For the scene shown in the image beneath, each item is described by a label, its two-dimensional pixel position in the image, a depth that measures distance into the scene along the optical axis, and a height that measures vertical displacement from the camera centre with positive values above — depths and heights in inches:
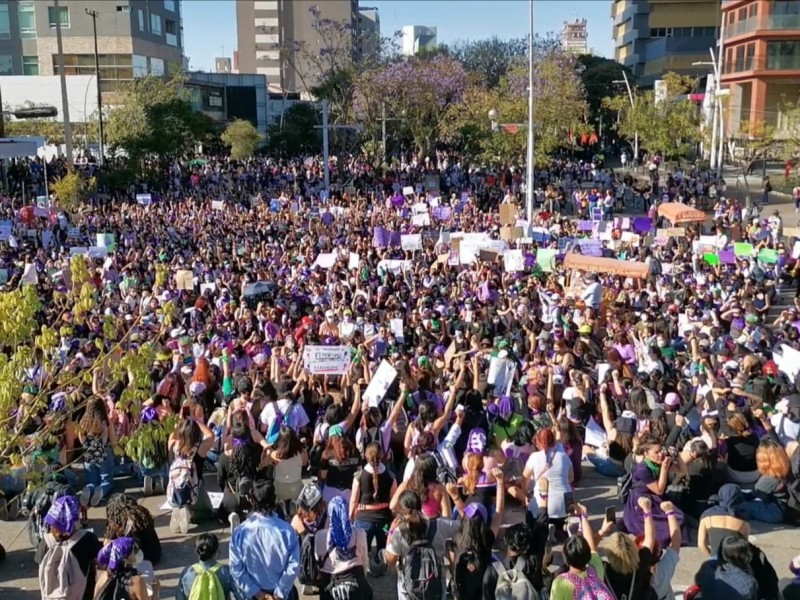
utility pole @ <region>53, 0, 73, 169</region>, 1334.9 +70.5
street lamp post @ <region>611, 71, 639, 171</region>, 1815.2 +3.1
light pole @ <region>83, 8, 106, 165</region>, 1540.7 +60.2
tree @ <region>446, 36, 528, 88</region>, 2502.5 +306.6
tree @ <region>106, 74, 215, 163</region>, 1508.4 +58.5
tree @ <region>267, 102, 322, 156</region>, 2113.7 +45.1
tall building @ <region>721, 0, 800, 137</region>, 1895.9 +201.7
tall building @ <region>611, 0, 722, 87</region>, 2807.6 +406.8
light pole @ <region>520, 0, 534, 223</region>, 923.0 -4.4
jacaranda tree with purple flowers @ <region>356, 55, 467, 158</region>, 1648.6 +116.0
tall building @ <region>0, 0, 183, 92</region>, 2490.2 +334.0
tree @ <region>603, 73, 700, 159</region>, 1625.2 +56.5
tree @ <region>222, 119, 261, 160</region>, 2023.9 +34.2
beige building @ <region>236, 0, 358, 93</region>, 4261.8 +627.6
